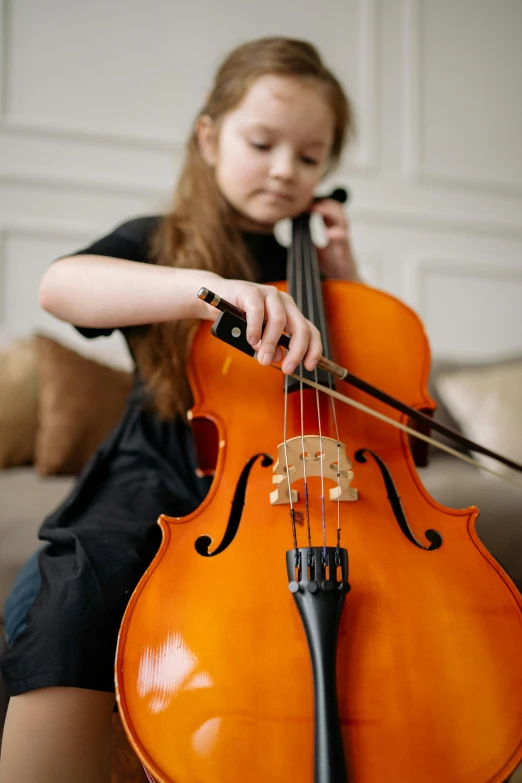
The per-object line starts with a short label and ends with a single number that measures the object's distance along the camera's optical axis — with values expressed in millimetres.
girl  463
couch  861
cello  352
